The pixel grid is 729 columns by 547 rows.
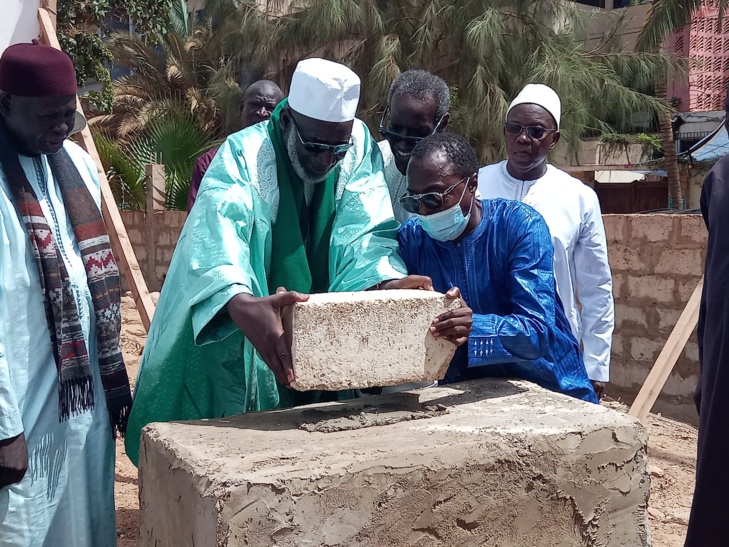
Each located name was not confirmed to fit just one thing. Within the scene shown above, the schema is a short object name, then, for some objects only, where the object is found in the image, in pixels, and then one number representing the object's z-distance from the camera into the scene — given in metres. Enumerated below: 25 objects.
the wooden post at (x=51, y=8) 3.93
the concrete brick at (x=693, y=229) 6.23
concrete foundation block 2.01
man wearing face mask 2.63
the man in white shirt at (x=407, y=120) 3.13
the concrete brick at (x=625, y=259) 6.62
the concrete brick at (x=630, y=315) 6.71
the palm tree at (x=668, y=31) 14.03
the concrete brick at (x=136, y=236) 11.98
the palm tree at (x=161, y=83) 18.16
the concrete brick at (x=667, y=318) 6.50
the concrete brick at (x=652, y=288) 6.50
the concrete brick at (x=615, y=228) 6.66
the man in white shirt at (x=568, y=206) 3.70
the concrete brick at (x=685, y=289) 6.32
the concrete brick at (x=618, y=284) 6.78
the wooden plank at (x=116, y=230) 3.93
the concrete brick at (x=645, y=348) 6.65
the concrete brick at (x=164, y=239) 11.50
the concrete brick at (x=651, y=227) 6.41
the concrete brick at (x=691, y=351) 6.36
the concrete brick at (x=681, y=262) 6.29
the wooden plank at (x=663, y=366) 4.84
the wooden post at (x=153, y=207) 11.54
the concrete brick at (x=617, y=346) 6.88
